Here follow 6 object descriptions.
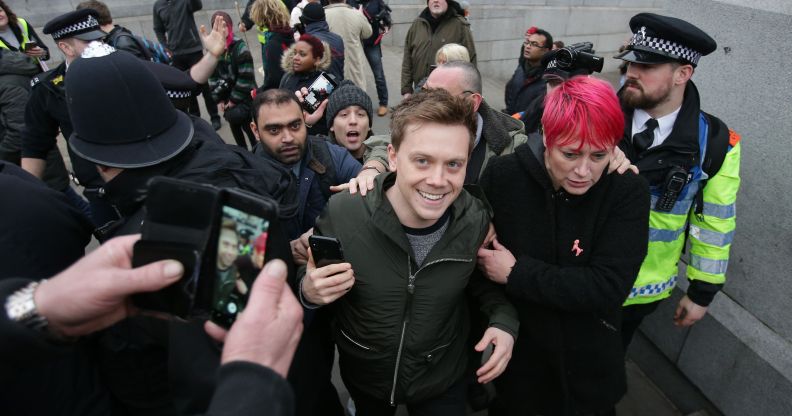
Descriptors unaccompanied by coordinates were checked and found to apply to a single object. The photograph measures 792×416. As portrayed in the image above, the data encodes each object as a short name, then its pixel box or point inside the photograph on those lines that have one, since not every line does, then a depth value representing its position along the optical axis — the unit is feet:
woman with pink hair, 6.05
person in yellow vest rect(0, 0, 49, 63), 15.29
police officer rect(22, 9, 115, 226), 9.58
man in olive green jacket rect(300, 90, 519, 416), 6.02
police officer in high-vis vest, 7.53
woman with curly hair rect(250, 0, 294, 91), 16.65
